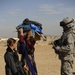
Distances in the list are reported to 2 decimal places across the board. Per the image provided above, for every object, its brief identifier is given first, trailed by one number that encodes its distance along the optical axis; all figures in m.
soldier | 3.57
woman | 3.58
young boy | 3.28
